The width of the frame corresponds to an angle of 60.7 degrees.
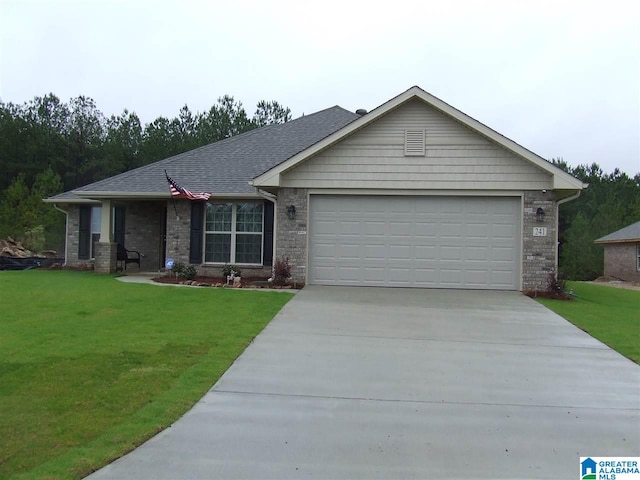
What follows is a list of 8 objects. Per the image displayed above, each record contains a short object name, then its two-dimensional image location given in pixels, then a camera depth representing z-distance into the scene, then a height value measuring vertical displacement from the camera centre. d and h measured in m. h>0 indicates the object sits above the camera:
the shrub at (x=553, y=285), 12.97 -0.83
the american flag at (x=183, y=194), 14.57 +1.30
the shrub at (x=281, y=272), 13.57 -0.71
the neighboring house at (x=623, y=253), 30.30 -0.11
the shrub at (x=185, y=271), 14.95 -0.82
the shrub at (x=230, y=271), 14.73 -0.78
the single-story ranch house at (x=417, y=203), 13.16 +1.09
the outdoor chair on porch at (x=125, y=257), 17.41 -0.55
